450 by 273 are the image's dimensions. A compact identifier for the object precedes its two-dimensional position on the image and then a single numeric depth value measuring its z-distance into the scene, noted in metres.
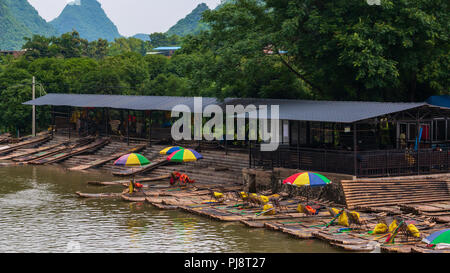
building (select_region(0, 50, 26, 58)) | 109.63
